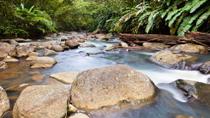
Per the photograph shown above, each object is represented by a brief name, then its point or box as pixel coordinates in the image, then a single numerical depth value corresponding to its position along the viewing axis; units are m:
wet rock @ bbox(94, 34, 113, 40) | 8.35
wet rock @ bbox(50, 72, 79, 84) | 2.91
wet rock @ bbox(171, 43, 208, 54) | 4.18
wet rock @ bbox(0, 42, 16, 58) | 4.68
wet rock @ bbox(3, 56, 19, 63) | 4.28
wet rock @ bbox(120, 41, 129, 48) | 5.55
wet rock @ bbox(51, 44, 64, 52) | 5.59
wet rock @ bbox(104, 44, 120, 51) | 5.55
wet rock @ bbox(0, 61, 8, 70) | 3.76
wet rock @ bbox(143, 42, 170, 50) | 5.07
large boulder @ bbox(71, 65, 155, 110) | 2.14
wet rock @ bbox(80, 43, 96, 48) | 6.41
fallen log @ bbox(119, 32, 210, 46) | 4.28
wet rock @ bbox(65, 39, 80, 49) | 6.03
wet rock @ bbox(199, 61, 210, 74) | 3.18
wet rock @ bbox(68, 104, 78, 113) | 2.05
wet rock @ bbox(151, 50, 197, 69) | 3.59
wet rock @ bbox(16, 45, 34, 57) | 4.85
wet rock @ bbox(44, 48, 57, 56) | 5.15
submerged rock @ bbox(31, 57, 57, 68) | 3.89
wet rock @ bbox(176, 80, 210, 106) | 2.33
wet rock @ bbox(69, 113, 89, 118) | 1.95
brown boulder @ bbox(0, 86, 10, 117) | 2.17
